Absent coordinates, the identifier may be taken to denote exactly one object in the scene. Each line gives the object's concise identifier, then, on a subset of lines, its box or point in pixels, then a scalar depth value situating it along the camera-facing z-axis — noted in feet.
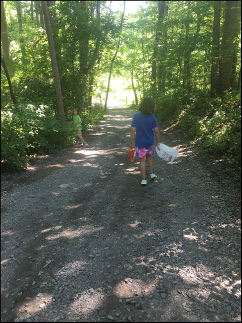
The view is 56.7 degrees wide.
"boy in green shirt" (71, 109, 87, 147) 36.61
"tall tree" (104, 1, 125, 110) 86.71
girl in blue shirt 18.03
